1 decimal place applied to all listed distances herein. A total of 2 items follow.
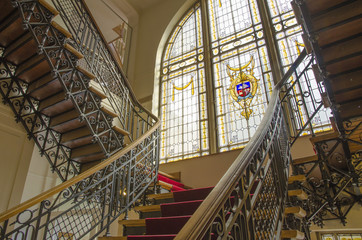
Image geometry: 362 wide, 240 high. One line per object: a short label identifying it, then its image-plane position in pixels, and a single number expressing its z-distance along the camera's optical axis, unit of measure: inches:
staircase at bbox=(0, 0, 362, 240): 80.7
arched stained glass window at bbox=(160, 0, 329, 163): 239.8
